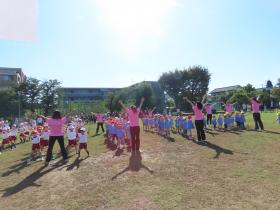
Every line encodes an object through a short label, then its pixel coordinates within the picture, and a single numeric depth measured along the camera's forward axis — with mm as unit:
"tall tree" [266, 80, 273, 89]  80354
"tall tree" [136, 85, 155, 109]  52140
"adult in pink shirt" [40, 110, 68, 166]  8725
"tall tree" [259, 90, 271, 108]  45748
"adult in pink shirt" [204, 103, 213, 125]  15002
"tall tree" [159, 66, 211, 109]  49124
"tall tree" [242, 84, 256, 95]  53460
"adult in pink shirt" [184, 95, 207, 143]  10375
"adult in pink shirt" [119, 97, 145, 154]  9097
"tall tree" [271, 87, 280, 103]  40162
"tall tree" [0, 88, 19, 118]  46804
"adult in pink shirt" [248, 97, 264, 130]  13015
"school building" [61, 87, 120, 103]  85575
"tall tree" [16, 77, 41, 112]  49570
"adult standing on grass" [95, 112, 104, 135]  17329
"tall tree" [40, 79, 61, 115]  51579
